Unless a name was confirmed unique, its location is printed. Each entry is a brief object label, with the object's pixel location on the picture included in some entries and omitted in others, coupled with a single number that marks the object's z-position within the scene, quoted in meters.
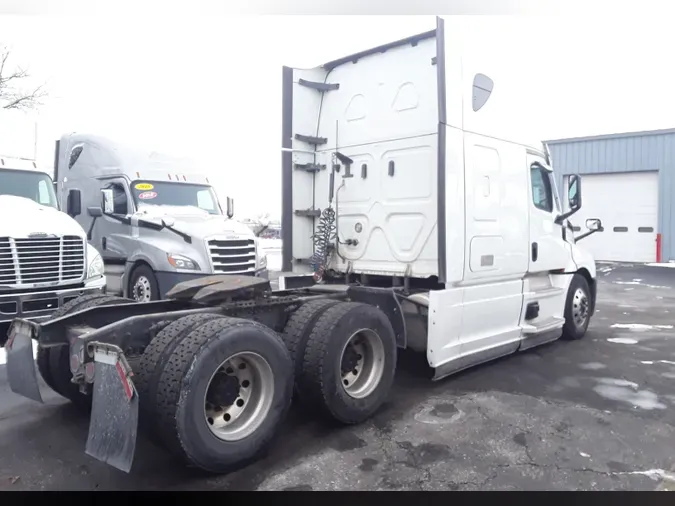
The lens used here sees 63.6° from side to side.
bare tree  19.80
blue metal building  20.42
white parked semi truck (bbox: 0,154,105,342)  7.32
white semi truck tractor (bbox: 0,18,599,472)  3.60
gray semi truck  9.20
